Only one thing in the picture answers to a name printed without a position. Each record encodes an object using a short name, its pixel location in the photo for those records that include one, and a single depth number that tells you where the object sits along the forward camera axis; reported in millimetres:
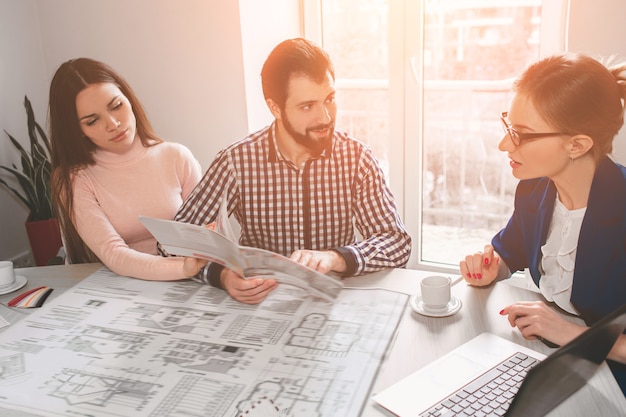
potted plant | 2746
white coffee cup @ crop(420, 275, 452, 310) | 1246
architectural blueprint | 1005
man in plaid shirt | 1656
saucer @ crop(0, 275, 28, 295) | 1527
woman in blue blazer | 1235
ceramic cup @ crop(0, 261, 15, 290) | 1526
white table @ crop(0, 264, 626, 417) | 940
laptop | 735
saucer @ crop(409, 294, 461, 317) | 1246
